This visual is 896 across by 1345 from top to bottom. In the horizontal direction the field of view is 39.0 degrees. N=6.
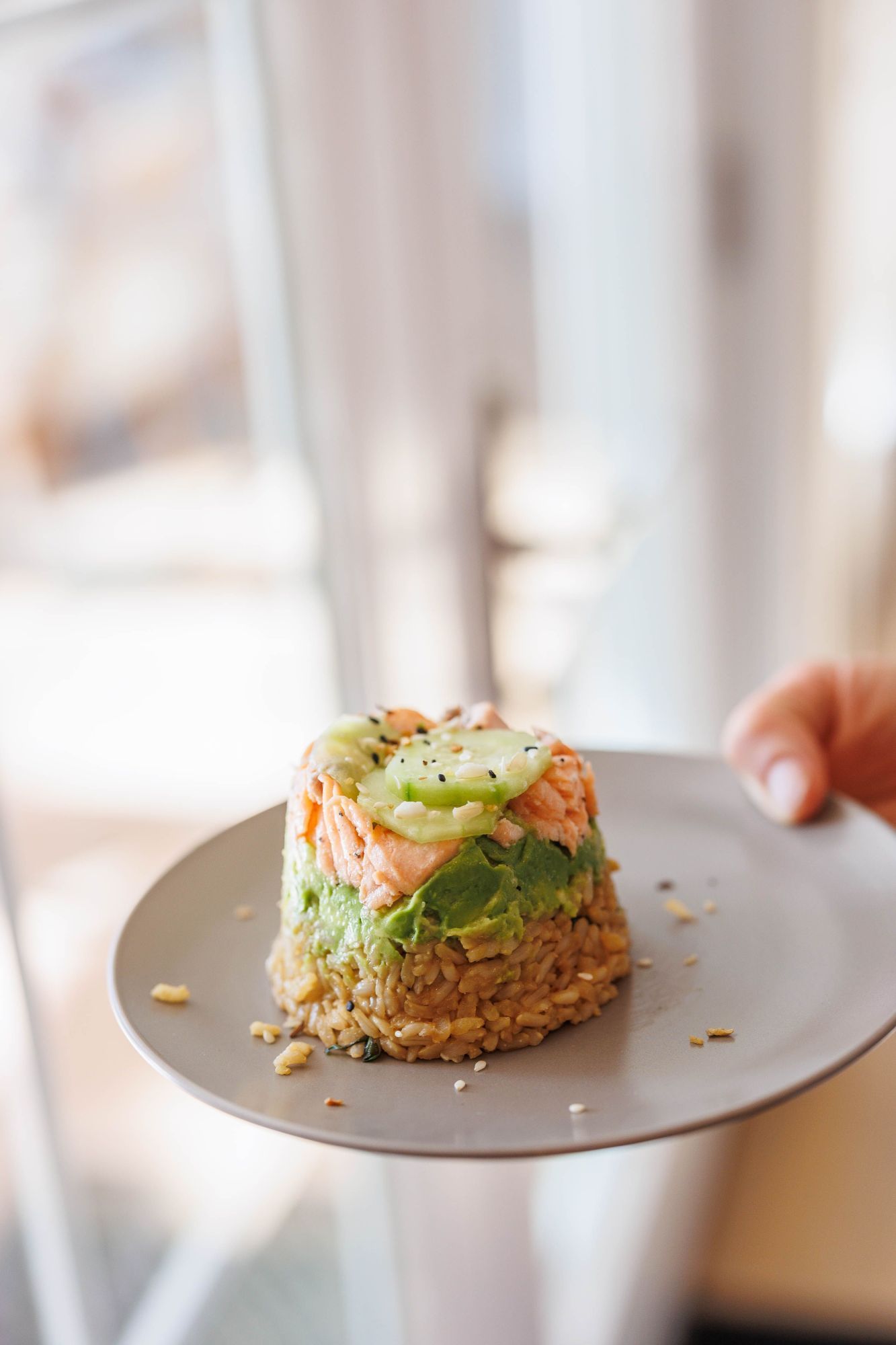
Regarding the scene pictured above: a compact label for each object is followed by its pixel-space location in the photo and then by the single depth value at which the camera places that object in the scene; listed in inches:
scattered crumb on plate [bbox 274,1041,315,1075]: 30.5
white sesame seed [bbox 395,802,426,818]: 31.5
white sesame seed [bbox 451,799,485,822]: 31.5
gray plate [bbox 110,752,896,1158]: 27.9
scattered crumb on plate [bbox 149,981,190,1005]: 32.3
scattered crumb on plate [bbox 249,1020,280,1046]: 32.2
